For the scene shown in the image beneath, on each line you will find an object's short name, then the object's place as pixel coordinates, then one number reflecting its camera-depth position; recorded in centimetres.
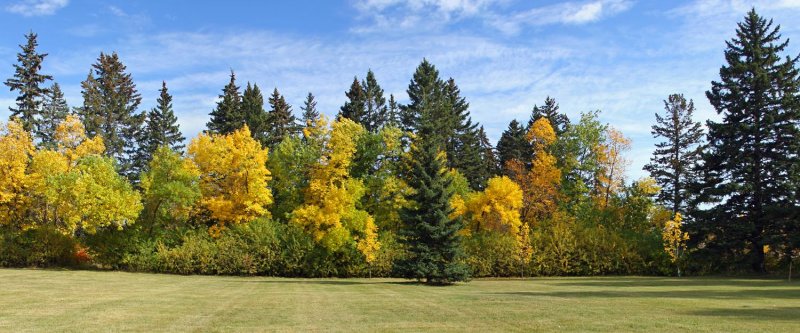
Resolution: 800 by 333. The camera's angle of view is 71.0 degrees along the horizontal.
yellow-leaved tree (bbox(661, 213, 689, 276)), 4084
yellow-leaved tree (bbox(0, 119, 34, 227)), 4134
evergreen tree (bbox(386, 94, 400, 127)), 6588
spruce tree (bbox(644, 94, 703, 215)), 5478
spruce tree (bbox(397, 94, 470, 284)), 3136
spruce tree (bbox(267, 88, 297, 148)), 6425
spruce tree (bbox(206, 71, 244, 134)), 5991
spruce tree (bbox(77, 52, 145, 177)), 6044
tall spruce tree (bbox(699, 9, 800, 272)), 3709
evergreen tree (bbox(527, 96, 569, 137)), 6725
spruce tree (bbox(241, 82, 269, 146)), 6088
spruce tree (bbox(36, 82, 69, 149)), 5497
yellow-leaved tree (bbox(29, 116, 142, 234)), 4044
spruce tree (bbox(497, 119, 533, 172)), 6438
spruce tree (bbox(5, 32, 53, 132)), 5200
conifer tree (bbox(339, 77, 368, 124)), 6430
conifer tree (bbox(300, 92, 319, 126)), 7250
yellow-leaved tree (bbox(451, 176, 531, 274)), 4368
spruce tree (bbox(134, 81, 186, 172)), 6247
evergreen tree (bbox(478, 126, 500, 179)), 6764
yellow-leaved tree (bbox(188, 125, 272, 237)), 4297
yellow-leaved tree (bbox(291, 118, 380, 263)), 3950
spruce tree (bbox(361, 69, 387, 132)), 6575
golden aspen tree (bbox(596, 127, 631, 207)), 5466
